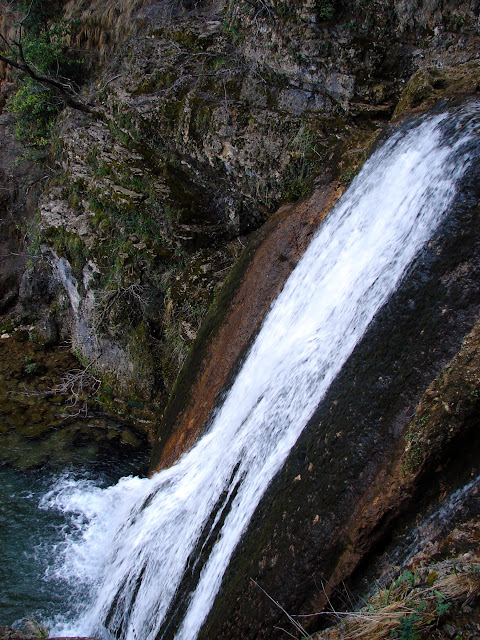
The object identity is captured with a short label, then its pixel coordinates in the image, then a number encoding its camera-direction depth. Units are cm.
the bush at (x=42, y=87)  1097
